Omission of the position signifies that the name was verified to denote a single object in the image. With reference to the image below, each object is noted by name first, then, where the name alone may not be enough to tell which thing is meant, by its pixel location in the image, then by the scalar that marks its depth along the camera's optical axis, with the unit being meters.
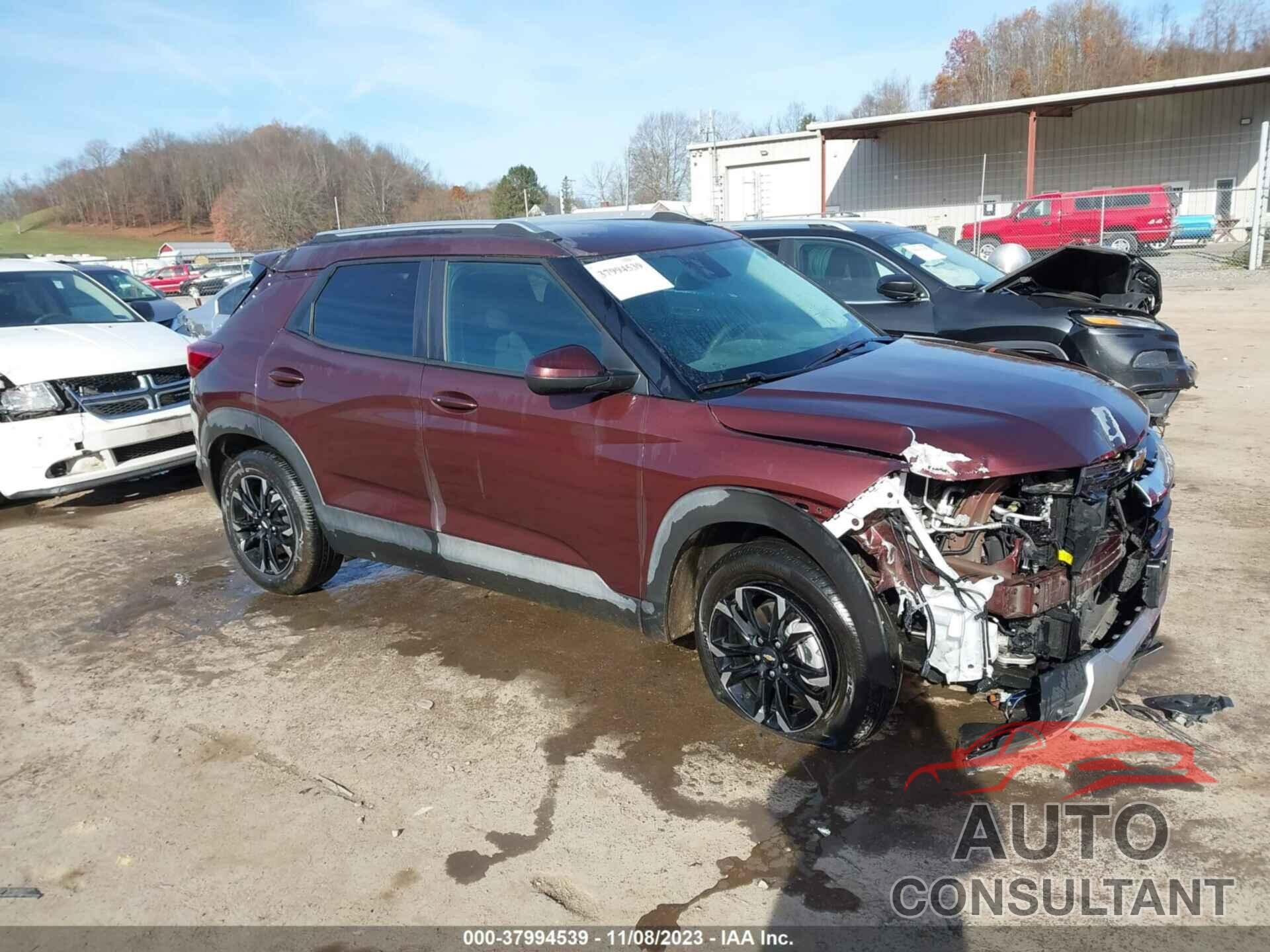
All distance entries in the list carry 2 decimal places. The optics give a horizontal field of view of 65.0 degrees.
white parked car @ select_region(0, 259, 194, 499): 6.86
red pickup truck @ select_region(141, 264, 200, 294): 40.84
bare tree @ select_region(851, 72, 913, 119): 80.38
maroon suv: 3.20
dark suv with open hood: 6.80
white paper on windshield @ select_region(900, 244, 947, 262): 7.60
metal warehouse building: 34.53
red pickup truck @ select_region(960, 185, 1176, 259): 26.22
